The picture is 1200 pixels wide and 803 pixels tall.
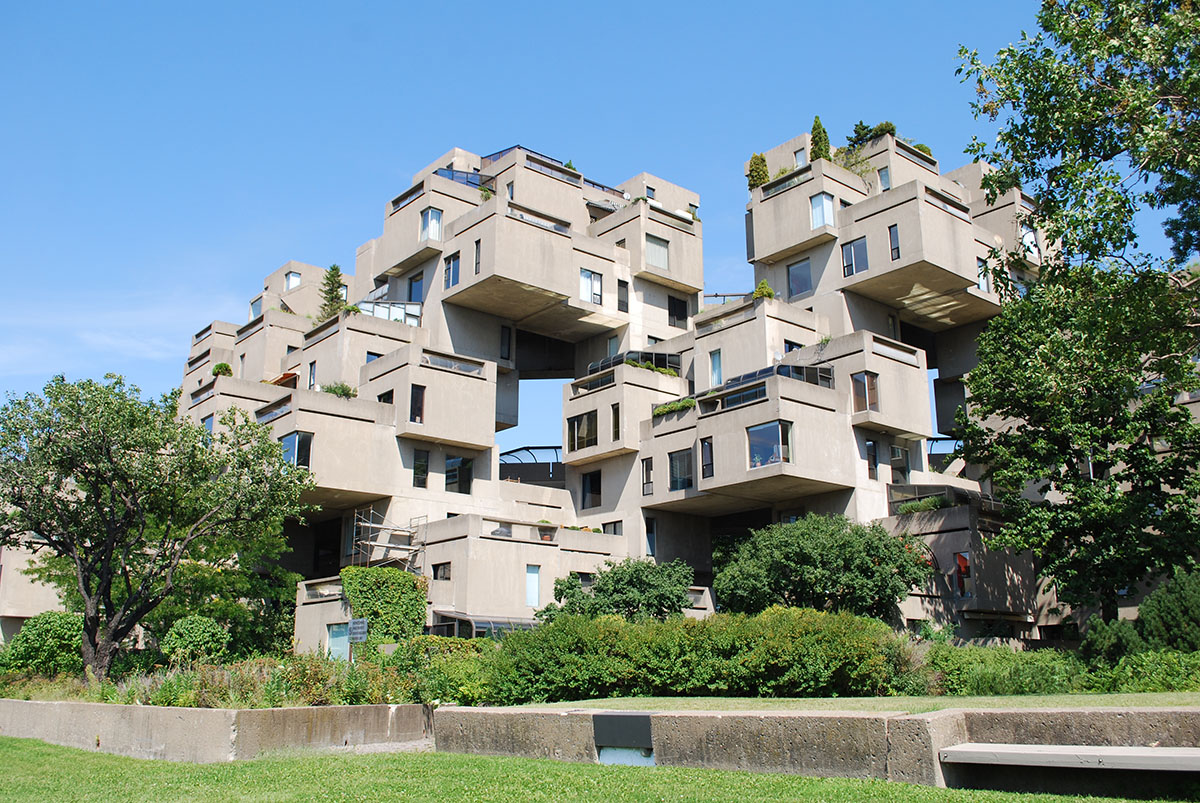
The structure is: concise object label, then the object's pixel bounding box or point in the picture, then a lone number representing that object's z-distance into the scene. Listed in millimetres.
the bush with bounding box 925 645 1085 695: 18531
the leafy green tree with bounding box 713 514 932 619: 34156
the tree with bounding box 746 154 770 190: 54906
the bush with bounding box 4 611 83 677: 29516
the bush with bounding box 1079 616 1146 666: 21484
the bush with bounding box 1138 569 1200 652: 20922
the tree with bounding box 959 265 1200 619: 26781
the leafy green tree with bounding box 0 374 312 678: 27062
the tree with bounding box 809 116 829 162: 54094
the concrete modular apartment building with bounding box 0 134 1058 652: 38969
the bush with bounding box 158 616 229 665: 33344
